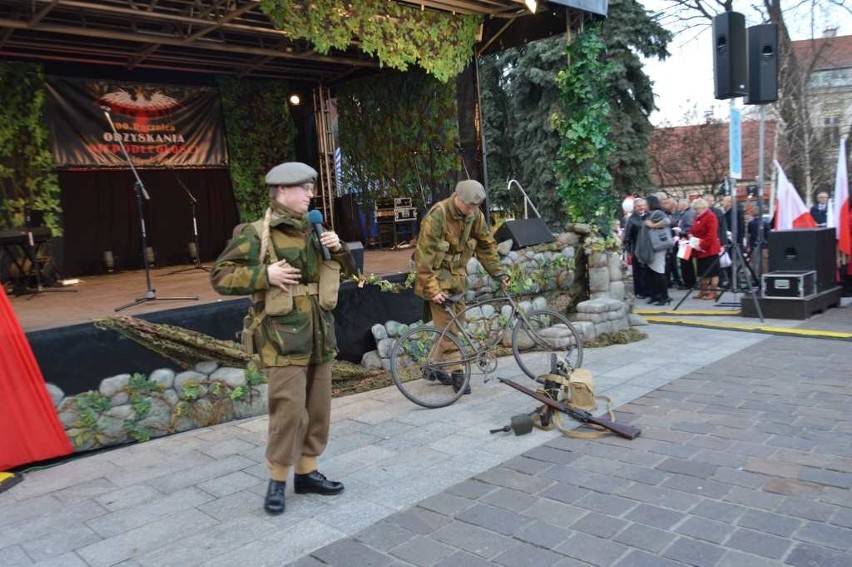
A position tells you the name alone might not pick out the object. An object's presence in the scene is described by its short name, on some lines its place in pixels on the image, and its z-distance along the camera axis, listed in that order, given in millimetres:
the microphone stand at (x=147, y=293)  5956
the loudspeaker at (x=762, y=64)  8539
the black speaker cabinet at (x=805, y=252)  8867
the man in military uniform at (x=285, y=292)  3498
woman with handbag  10273
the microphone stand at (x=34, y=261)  7740
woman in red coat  10305
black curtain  10273
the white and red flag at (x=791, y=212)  10312
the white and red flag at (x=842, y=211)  9469
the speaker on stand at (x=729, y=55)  8320
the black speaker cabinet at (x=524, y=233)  8508
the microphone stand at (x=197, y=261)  10070
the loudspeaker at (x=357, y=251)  6543
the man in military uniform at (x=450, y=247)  5625
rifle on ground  4473
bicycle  5695
